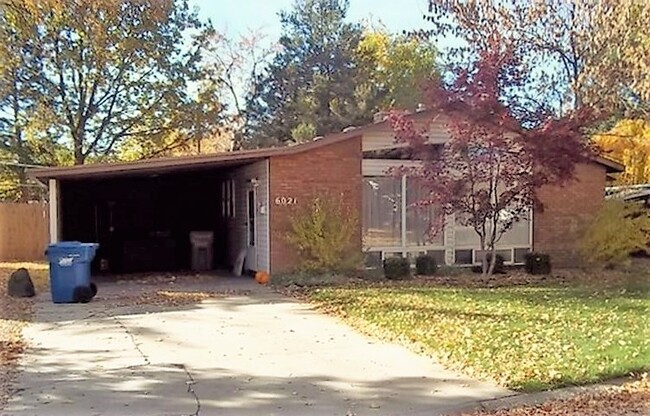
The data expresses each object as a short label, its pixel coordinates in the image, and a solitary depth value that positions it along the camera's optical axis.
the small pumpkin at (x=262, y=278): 13.99
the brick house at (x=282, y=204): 14.41
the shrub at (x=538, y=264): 15.47
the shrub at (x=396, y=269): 14.42
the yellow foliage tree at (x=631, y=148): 24.84
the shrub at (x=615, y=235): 15.83
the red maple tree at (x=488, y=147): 13.16
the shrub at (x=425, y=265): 15.05
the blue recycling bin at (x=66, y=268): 11.20
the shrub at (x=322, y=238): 14.07
